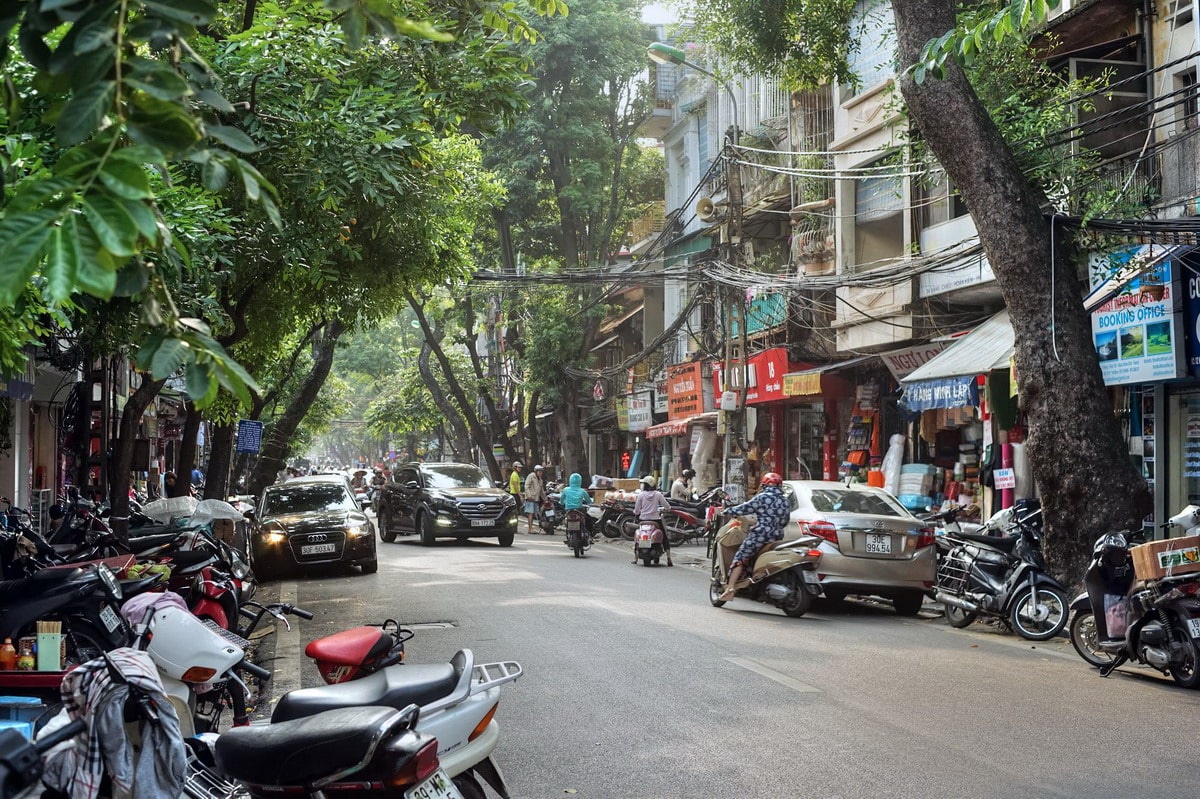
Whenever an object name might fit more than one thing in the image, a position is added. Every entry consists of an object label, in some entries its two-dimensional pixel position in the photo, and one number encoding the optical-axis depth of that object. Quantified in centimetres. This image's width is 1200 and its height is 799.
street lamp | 2219
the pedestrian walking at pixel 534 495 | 3316
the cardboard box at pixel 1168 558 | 897
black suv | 2398
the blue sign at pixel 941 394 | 1642
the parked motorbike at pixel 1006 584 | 1155
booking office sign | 1381
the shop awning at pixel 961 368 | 1594
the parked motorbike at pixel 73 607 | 646
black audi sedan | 1775
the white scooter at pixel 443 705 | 444
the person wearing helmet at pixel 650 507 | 2025
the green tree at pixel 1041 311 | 1212
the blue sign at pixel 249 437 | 2817
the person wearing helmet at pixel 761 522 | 1344
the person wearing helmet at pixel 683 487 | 2802
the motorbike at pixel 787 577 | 1280
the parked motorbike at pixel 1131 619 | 879
